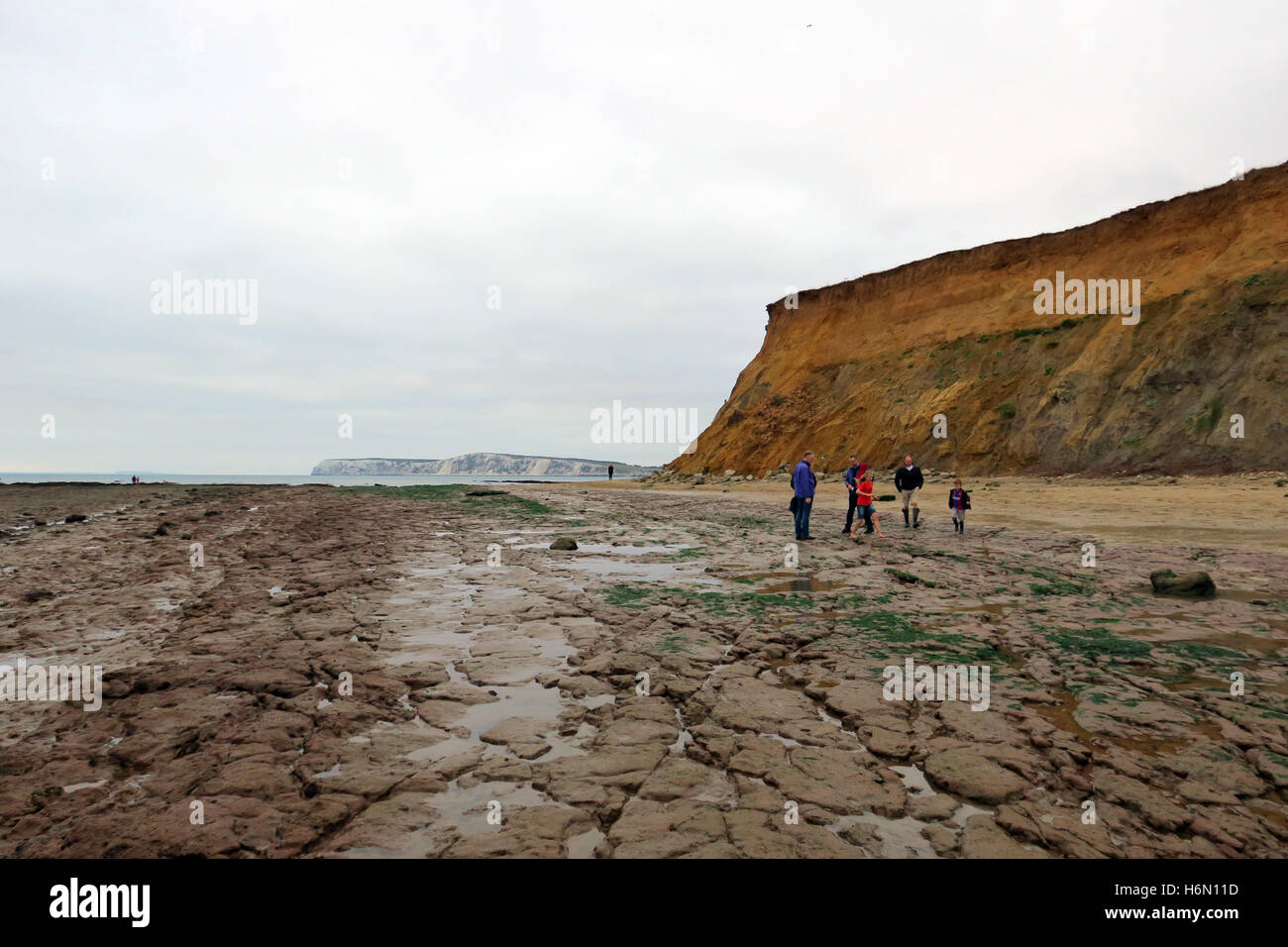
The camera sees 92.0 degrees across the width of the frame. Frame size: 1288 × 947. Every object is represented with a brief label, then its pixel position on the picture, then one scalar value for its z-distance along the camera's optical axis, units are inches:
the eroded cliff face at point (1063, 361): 936.9
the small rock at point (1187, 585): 279.0
